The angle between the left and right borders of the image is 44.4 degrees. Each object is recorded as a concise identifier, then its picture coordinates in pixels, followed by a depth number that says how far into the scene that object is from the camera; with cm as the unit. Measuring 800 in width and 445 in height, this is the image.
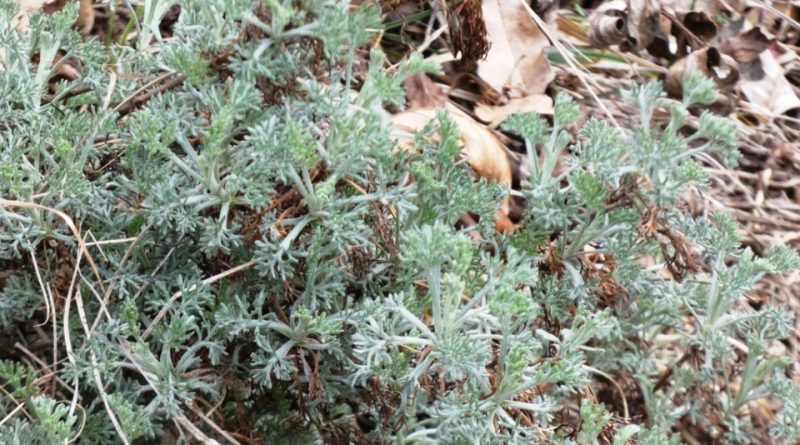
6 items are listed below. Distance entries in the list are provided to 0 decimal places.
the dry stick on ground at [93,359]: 146
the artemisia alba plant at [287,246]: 143
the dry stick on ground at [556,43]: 238
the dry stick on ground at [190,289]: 152
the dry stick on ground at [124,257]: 156
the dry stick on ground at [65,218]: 151
